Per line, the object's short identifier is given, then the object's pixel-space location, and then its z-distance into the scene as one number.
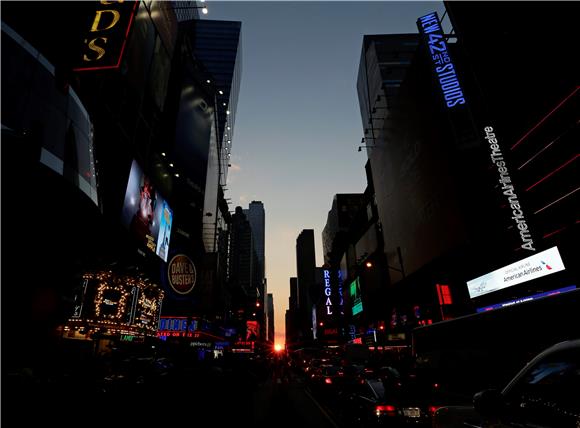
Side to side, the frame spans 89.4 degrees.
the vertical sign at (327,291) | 88.81
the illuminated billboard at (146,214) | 23.28
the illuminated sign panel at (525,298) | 15.65
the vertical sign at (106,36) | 15.24
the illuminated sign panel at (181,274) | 31.70
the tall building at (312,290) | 160.75
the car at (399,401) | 6.98
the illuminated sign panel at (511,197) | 17.00
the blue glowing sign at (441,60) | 22.73
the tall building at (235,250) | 135.93
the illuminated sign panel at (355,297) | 60.50
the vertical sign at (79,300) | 16.89
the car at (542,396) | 2.60
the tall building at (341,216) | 89.86
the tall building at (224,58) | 103.12
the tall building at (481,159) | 16.50
